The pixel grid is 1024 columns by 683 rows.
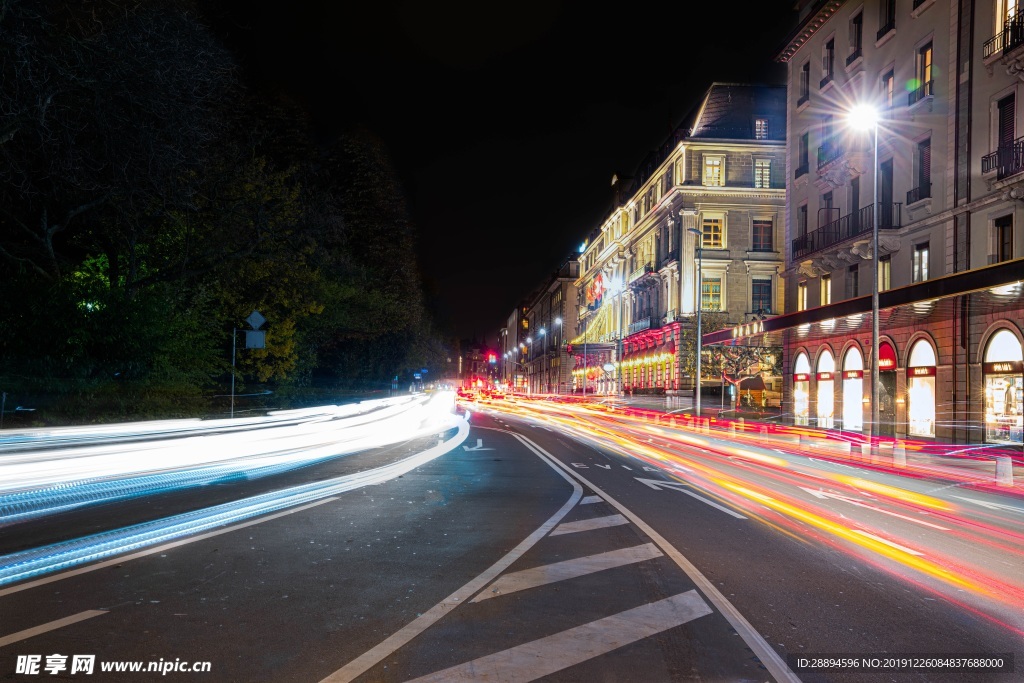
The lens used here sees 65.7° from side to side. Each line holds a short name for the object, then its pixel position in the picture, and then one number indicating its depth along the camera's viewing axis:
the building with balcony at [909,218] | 25.61
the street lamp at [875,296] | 24.62
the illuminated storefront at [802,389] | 40.34
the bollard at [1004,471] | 17.02
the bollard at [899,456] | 20.94
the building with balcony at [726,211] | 60.44
